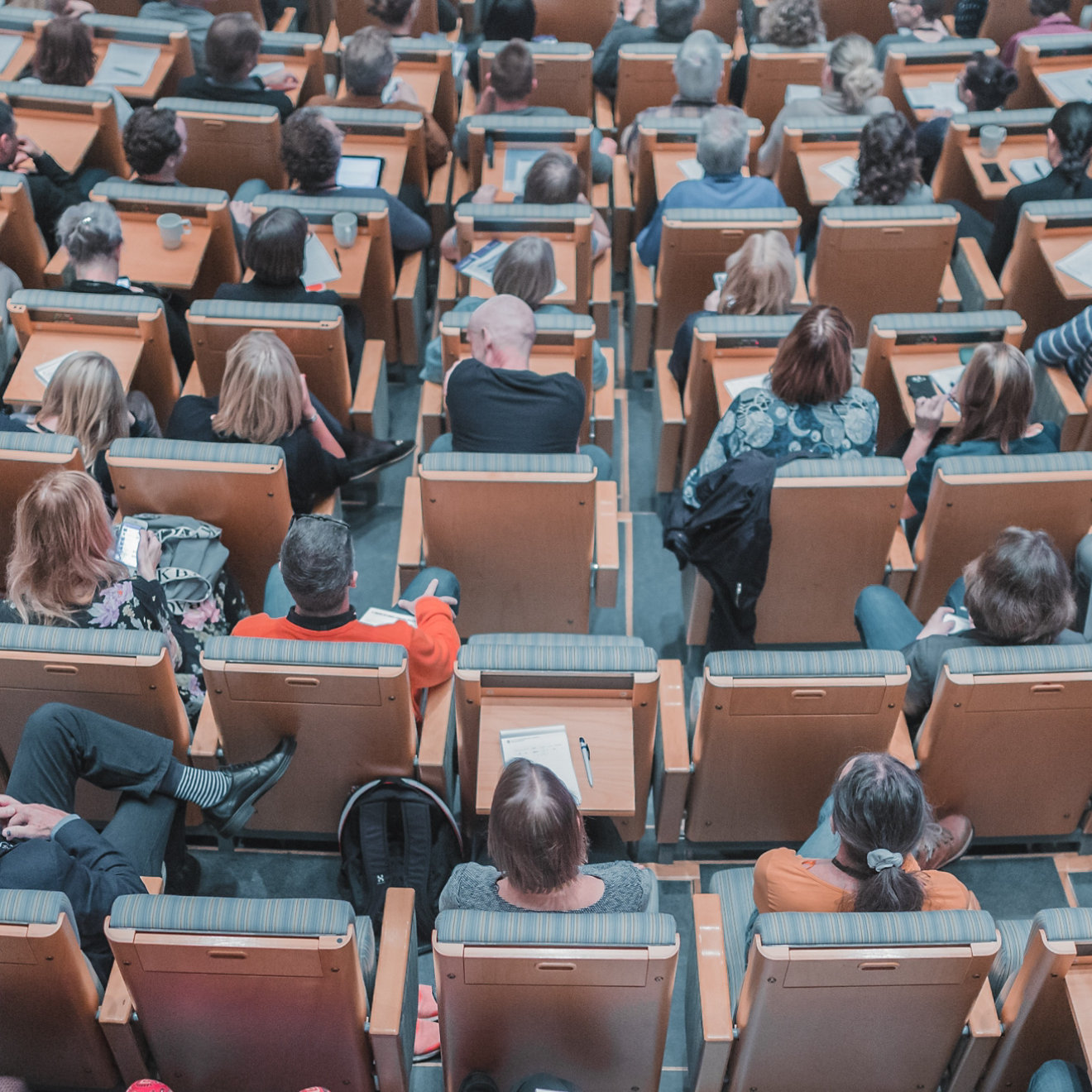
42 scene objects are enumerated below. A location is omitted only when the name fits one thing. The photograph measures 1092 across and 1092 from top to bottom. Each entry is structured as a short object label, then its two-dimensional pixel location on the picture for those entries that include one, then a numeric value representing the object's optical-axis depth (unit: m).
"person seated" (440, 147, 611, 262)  4.61
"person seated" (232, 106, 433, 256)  4.61
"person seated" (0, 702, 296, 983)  2.59
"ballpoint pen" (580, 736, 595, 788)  2.76
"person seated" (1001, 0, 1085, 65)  6.20
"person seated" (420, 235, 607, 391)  4.04
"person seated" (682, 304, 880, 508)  3.49
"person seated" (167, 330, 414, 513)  3.58
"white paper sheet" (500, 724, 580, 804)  2.74
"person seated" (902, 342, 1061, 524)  3.48
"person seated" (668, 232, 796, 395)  4.01
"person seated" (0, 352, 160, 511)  3.52
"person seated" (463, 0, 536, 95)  6.00
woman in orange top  2.36
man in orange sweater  2.91
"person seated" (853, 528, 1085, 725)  2.88
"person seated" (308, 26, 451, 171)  5.30
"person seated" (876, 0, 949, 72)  6.45
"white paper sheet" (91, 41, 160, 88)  5.69
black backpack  2.96
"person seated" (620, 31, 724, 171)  5.21
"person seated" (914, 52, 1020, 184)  5.27
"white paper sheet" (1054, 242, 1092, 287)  4.20
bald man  3.64
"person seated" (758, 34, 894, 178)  5.36
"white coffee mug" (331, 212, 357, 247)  4.46
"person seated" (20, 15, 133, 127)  5.25
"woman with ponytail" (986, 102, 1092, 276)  4.61
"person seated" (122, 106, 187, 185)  4.67
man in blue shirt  4.69
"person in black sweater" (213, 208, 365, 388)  4.14
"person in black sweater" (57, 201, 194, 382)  4.09
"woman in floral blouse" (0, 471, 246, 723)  2.95
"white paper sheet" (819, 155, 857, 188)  4.96
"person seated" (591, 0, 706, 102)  5.98
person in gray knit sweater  2.34
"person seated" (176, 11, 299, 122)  5.34
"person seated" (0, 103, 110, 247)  4.72
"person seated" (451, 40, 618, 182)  5.34
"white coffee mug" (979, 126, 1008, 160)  4.98
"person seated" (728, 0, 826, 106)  5.81
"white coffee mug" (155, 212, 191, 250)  4.36
